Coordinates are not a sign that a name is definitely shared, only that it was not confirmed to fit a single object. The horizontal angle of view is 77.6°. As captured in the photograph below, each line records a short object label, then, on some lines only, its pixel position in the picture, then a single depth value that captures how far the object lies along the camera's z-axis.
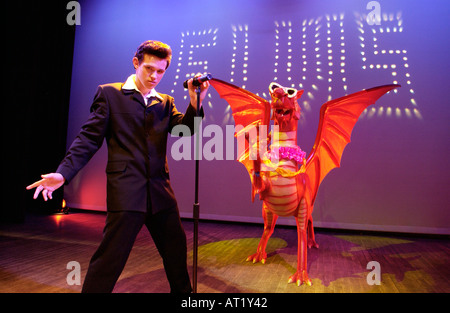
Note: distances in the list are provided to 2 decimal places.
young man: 1.09
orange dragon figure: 1.93
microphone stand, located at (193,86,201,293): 1.23
